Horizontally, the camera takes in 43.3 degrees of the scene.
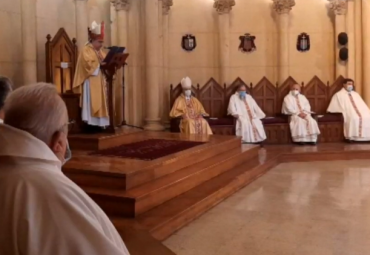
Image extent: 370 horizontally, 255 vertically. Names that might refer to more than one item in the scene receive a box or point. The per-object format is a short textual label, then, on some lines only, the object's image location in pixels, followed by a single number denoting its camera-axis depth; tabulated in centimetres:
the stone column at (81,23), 917
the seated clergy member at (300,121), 998
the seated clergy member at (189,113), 942
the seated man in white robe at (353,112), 1020
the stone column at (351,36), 1120
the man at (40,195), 132
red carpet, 586
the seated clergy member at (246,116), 981
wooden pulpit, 719
